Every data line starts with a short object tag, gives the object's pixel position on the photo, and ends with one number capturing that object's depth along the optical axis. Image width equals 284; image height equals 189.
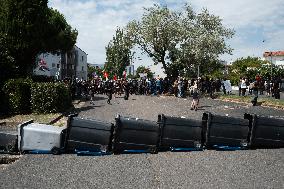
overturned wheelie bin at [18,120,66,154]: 6.49
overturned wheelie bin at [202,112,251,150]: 6.58
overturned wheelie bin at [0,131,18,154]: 6.61
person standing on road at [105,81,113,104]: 15.18
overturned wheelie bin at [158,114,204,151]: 6.50
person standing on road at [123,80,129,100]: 17.68
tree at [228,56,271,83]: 37.84
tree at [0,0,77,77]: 14.02
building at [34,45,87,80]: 39.36
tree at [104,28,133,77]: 44.19
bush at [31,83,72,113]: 11.72
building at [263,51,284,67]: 82.39
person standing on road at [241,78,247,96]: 18.02
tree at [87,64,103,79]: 73.87
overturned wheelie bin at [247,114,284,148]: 6.62
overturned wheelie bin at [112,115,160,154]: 6.36
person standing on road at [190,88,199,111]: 12.49
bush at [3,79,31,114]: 11.96
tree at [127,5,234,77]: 24.55
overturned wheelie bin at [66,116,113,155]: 6.37
